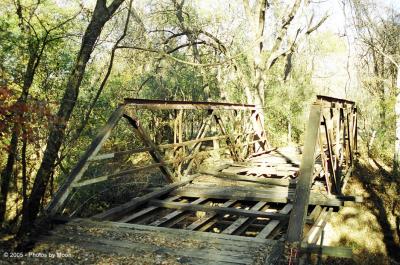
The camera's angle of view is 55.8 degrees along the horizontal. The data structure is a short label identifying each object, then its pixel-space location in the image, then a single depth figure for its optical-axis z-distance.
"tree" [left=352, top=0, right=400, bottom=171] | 11.04
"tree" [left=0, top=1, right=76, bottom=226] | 4.95
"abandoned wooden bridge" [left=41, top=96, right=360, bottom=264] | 3.94
